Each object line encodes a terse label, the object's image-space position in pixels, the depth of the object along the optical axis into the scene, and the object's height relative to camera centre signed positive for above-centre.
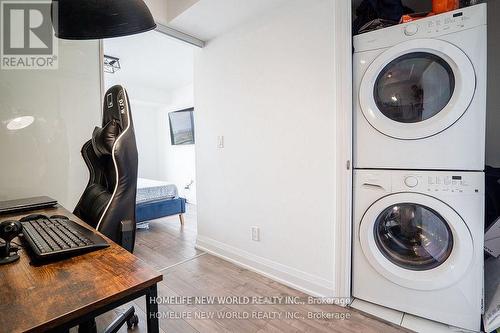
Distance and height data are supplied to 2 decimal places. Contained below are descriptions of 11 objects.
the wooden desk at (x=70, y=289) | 0.47 -0.29
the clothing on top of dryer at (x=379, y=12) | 1.57 +0.98
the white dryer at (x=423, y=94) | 1.26 +0.38
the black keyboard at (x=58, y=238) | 0.71 -0.26
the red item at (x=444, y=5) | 1.34 +0.86
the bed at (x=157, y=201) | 3.18 -0.56
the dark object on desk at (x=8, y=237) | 0.71 -0.22
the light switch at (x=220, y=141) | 2.43 +0.19
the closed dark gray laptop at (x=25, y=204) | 1.24 -0.23
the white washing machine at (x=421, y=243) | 1.29 -0.50
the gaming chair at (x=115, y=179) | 1.03 -0.08
